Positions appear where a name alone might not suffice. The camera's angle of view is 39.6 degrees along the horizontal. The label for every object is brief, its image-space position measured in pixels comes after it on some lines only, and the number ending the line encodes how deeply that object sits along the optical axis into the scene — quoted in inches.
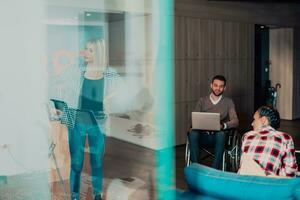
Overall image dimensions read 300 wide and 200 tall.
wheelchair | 208.2
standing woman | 162.4
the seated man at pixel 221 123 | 206.1
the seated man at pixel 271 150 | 132.4
